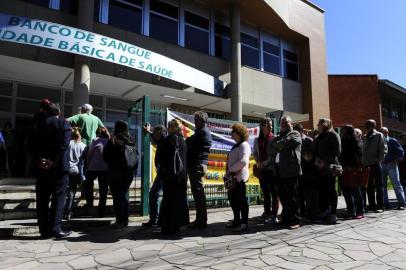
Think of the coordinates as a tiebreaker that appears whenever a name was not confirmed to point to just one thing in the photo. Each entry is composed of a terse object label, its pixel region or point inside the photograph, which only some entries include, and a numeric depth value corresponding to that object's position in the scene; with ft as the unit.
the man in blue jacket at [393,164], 26.43
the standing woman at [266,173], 20.59
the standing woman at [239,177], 18.63
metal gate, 22.21
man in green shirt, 23.26
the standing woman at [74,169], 20.20
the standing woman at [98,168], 22.07
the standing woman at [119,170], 18.86
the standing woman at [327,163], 20.22
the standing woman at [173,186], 17.76
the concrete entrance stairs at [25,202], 20.94
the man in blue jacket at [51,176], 17.04
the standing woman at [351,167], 21.73
